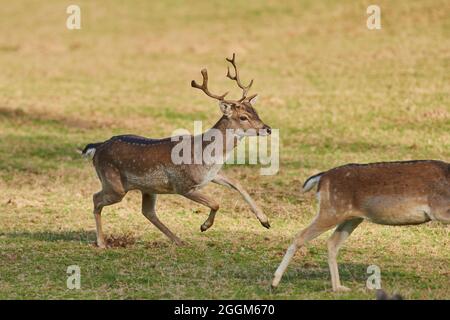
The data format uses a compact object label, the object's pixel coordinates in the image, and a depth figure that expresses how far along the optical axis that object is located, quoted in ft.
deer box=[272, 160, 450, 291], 60.75
